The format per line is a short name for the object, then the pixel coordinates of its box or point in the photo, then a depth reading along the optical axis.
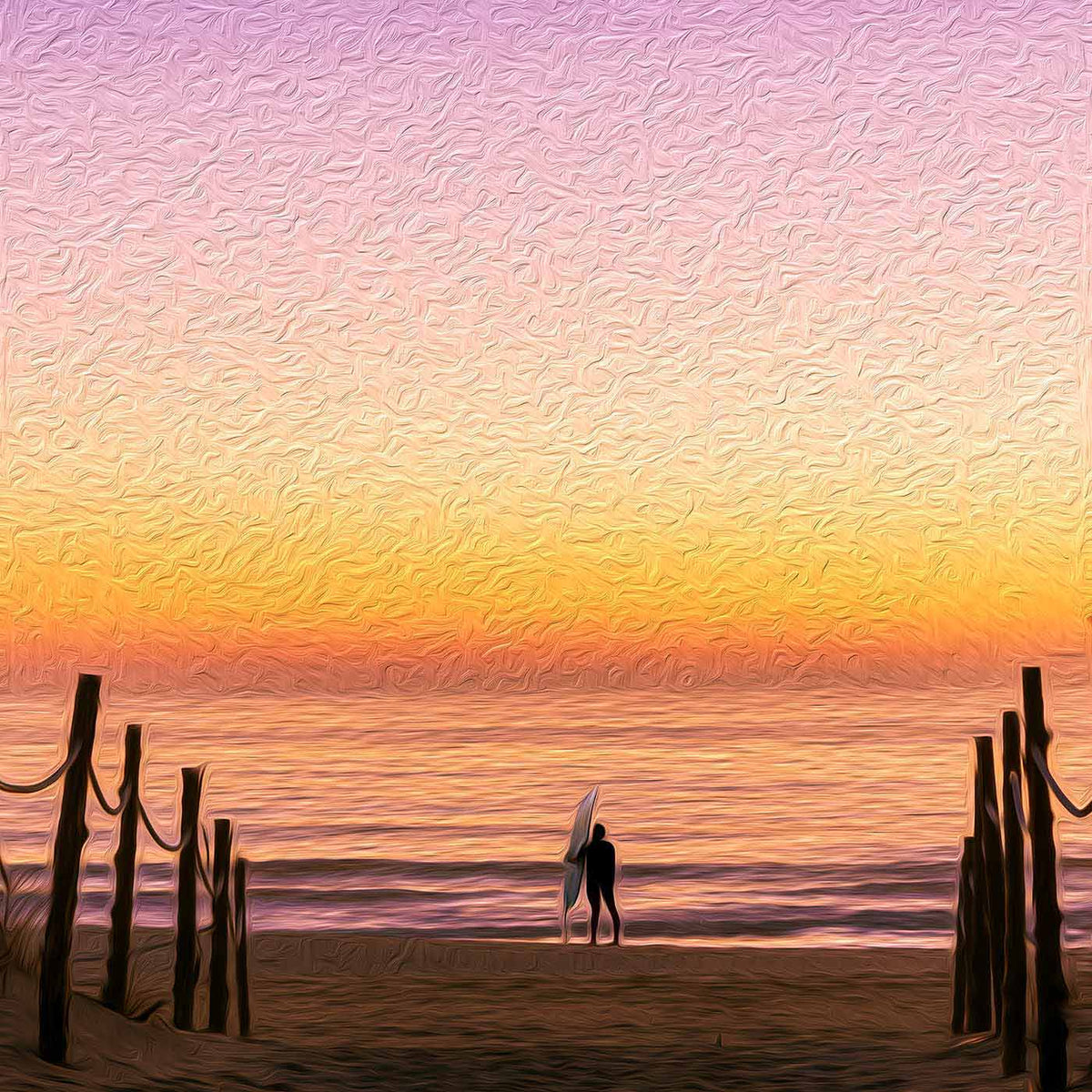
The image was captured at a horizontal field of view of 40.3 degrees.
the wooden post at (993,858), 10.20
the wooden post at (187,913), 10.75
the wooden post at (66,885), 8.25
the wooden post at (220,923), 11.12
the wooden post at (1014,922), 9.09
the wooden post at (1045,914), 8.13
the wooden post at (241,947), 11.78
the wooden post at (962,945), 11.47
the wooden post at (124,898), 10.38
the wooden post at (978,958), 11.08
